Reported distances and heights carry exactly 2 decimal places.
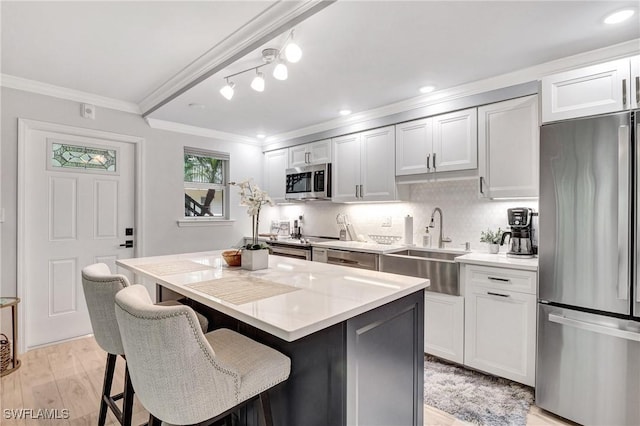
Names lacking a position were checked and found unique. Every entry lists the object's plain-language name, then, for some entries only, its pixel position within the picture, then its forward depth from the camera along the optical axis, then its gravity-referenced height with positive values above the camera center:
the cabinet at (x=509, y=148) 2.49 +0.52
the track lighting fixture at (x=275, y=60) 1.78 +0.90
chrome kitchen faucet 3.25 -0.27
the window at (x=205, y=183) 4.29 +0.39
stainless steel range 3.81 -0.44
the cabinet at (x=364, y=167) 3.40 +0.52
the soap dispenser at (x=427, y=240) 3.37 -0.29
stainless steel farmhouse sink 2.68 -0.49
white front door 3.04 -0.09
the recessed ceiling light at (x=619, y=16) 1.79 +1.12
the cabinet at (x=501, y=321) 2.28 -0.81
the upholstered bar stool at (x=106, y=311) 1.50 -0.49
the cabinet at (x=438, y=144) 2.82 +0.65
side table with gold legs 2.57 -1.07
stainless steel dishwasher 3.19 -0.48
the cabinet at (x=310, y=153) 4.04 +0.77
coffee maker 2.59 -0.16
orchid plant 1.98 +0.08
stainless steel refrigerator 1.78 -0.34
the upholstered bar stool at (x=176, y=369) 1.00 -0.51
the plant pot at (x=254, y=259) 2.02 -0.30
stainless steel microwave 3.99 +0.39
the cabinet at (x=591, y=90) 1.85 +0.75
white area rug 2.05 -1.29
